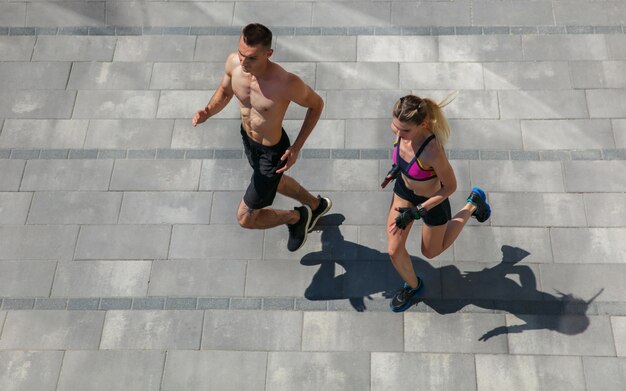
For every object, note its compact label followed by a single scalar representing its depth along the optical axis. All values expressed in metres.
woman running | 4.38
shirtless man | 4.63
